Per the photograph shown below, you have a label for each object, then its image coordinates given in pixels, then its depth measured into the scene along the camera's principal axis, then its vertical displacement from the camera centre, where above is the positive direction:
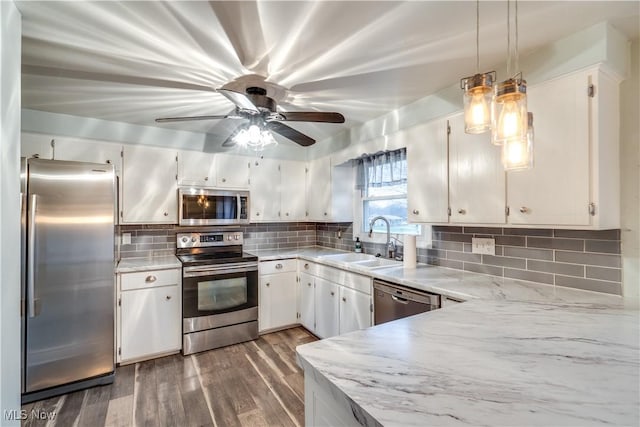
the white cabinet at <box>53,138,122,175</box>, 2.67 +0.62
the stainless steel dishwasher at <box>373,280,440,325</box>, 1.94 -0.61
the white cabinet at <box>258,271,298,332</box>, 3.32 -0.98
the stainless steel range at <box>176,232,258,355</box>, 2.88 -0.83
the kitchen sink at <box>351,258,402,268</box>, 2.85 -0.47
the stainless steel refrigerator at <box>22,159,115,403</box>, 2.10 -0.45
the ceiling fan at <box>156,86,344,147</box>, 1.88 +0.71
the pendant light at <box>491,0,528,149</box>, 1.05 +0.39
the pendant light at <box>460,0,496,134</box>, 1.10 +0.44
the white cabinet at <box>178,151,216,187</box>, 3.22 +0.53
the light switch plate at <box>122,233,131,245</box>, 3.12 -0.24
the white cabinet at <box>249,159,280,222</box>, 3.63 +0.33
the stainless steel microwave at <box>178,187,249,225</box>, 3.20 +0.11
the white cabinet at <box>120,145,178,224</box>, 2.95 +0.31
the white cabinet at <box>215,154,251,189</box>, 3.41 +0.54
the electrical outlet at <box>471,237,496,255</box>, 2.19 -0.23
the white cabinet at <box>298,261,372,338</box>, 2.55 -0.83
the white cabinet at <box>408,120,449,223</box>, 2.23 +0.35
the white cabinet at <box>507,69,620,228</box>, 1.49 +0.33
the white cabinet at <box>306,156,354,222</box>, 3.57 +0.31
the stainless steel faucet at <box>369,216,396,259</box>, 3.01 -0.28
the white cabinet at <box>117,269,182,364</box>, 2.64 -0.92
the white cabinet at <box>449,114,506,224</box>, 1.89 +0.26
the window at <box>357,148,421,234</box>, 3.01 +0.30
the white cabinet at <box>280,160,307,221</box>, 3.83 +0.34
